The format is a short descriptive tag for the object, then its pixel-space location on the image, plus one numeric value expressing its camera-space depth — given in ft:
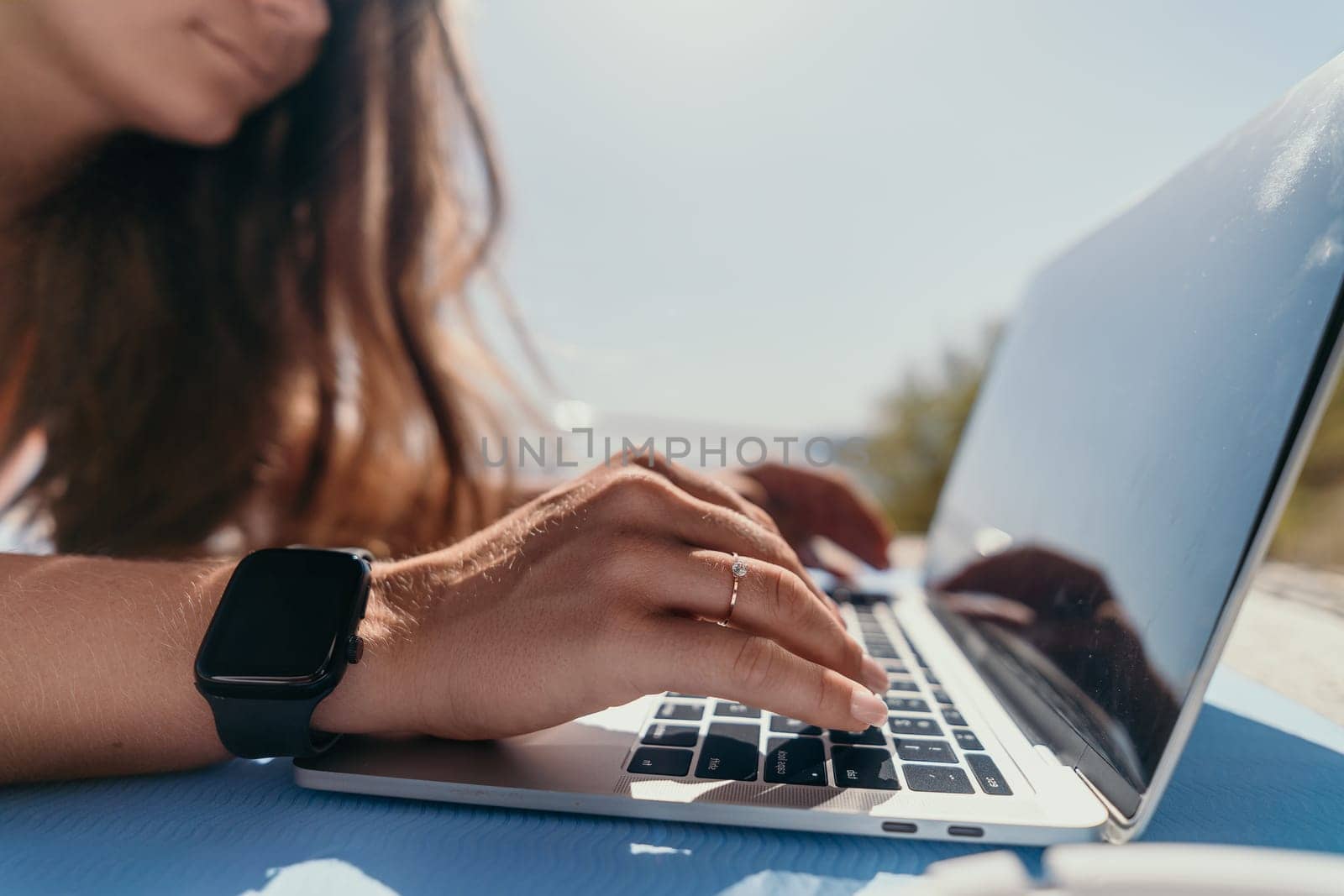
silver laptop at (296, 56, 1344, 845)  1.09
